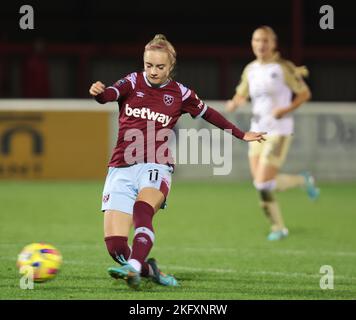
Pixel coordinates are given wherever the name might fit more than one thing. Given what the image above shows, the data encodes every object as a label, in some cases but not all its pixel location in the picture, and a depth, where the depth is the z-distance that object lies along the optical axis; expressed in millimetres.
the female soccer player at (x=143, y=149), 13422
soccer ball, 13266
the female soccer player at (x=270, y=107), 20586
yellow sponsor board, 32469
